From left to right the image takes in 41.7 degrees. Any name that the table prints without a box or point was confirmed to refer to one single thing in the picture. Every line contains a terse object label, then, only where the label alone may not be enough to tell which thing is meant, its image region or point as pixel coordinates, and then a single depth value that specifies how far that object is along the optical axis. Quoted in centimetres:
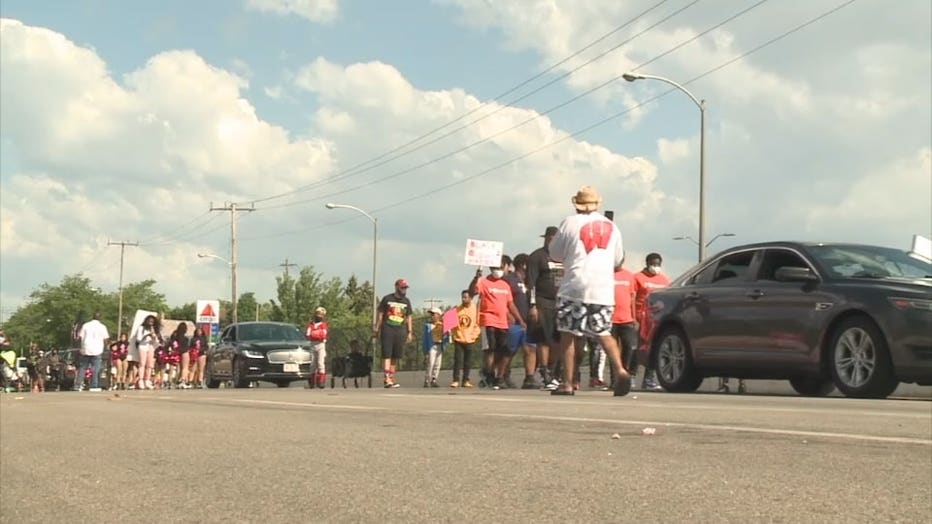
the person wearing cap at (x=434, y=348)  2062
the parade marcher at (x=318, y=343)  2419
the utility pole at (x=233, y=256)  6912
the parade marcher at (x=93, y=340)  2541
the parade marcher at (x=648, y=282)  1552
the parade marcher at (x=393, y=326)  2025
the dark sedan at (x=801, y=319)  1093
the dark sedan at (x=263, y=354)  2584
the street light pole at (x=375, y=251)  5666
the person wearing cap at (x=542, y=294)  1534
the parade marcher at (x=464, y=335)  1858
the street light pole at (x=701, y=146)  3228
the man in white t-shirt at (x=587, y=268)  1066
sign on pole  5225
